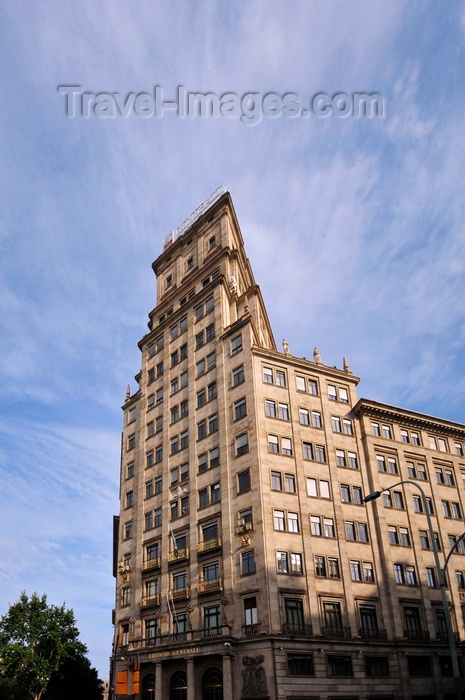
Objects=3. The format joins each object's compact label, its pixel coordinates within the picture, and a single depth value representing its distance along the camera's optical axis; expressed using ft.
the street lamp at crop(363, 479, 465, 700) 74.08
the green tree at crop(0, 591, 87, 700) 221.66
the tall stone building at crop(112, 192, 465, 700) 148.36
